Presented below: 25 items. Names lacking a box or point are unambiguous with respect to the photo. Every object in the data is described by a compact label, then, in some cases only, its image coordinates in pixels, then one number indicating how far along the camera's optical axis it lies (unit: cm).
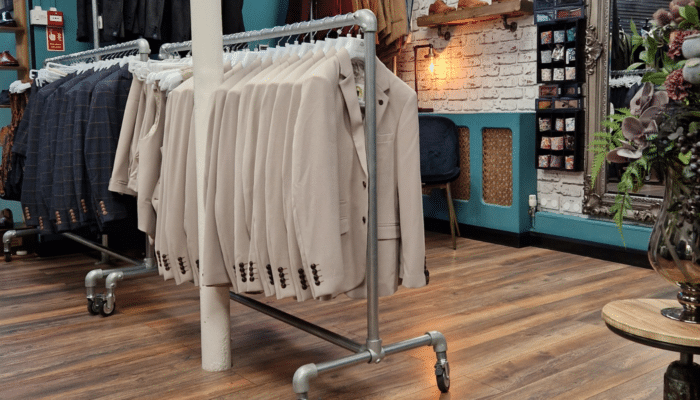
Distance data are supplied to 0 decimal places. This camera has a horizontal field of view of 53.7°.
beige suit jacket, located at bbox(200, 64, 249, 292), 221
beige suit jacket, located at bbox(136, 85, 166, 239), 272
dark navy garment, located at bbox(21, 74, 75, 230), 368
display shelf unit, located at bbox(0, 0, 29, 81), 456
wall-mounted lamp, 548
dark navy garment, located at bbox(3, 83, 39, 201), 392
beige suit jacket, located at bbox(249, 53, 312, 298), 209
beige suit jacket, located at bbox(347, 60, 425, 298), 215
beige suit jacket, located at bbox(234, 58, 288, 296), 213
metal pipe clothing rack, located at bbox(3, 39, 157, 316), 324
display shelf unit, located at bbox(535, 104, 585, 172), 450
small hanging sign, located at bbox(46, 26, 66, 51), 469
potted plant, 139
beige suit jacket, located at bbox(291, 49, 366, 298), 197
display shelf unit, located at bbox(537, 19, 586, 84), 441
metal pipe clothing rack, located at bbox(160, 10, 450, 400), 208
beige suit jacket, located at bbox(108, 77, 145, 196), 301
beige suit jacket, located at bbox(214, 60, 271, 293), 219
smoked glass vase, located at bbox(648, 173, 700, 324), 143
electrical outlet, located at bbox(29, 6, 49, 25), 461
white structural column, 237
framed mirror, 411
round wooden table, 133
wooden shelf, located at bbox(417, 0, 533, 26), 462
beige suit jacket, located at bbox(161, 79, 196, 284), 247
